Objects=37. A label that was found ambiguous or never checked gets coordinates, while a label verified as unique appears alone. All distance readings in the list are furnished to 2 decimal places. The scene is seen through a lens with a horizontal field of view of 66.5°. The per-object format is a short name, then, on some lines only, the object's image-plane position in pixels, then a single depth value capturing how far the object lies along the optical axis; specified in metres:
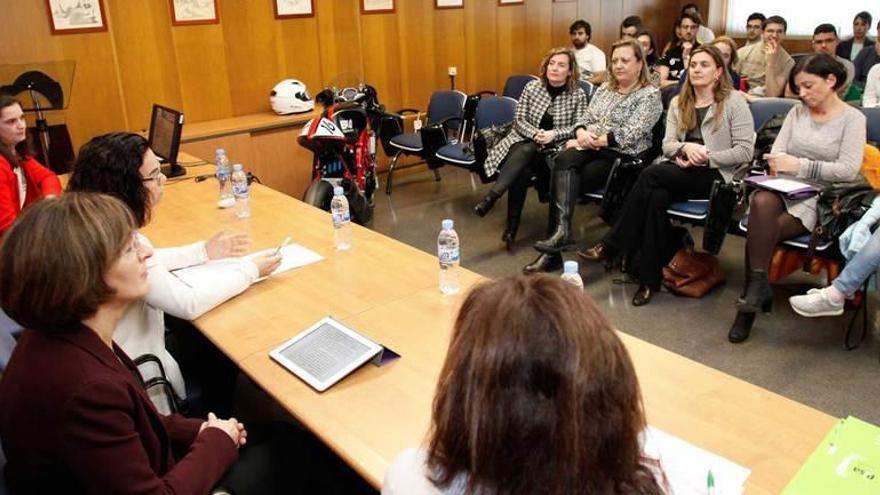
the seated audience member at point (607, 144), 3.91
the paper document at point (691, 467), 1.23
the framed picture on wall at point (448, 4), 6.46
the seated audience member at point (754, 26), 7.07
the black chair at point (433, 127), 5.10
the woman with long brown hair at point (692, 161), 3.47
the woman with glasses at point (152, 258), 1.90
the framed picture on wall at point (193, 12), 5.04
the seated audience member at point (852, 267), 2.83
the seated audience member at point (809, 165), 3.07
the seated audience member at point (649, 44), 6.50
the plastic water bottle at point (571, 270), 1.69
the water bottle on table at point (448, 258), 2.12
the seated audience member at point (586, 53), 6.81
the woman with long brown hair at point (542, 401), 0.81
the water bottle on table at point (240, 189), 3.01
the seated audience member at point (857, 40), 6.70
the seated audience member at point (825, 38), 6.06
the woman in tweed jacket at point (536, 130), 4.27
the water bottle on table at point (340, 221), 2.51
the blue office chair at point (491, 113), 4.96
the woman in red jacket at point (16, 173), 2.84
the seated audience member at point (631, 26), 6.85
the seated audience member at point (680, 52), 6.67
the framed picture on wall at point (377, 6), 5.96
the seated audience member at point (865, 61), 6.05
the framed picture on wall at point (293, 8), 5.52
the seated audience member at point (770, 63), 5.66
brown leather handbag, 3.57
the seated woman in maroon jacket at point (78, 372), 1.18
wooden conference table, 1.36
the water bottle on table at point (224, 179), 3.29
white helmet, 5.43
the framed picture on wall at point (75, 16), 4.55
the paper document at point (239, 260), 2.09
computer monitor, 3.66
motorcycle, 4.31
